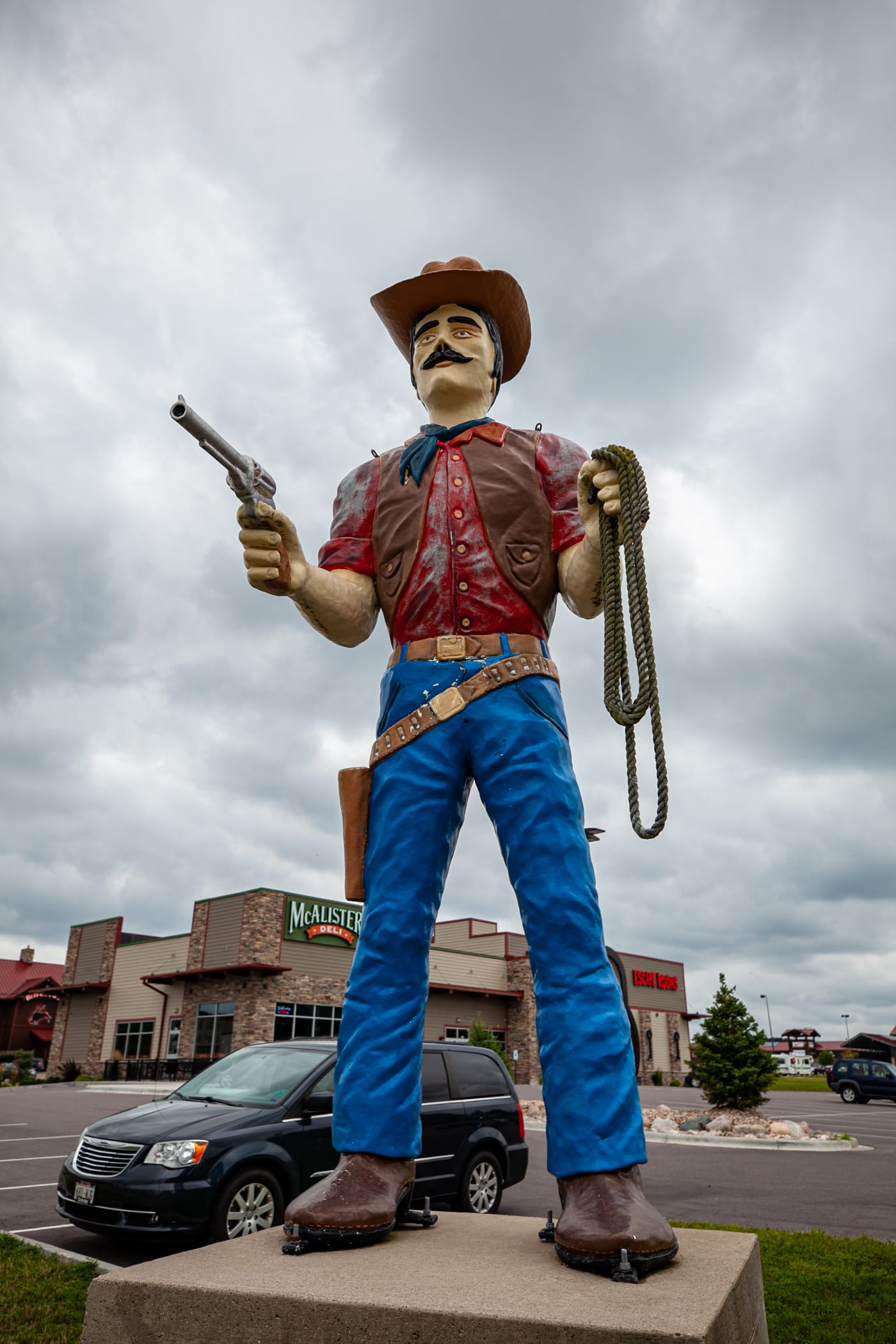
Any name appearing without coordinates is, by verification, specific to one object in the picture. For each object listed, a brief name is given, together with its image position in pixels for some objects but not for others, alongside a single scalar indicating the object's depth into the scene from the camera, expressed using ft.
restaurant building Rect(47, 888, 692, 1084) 82.89
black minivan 18.13
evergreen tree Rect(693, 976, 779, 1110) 46.11
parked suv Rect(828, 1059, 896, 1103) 76.13
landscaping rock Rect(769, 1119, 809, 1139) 44.06
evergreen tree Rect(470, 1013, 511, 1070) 57.11
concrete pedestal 5.95
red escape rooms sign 126.00
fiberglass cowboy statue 8.27
